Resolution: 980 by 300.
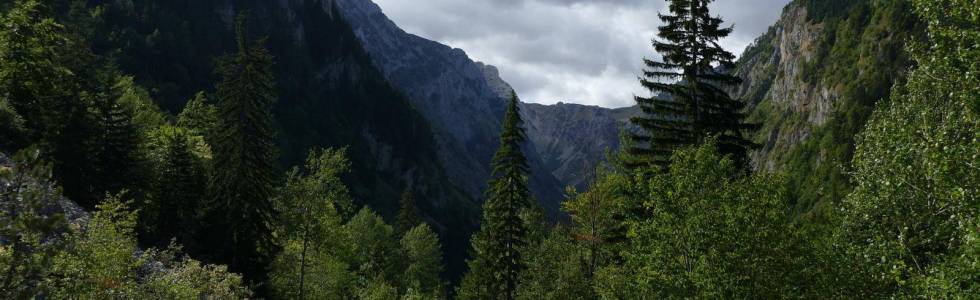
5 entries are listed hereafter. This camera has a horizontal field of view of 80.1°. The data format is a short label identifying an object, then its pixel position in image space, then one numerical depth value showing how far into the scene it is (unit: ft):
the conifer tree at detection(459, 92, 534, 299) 143.23
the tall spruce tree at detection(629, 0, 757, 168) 86.33
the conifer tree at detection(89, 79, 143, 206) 139.13
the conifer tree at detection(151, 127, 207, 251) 142.10
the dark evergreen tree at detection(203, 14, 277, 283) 125.90
